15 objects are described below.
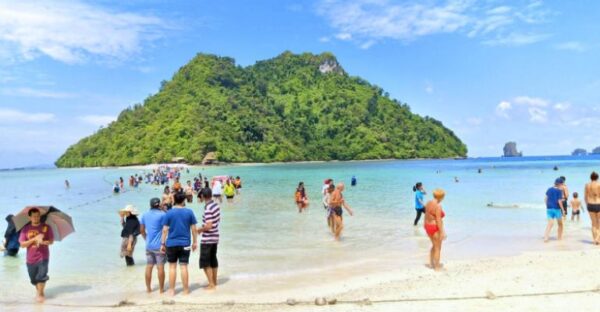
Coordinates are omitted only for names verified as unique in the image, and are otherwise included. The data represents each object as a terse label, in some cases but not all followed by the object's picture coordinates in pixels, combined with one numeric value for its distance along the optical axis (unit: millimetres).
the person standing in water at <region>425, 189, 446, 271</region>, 9461
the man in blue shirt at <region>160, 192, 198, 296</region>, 8047
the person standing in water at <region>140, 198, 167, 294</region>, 8391
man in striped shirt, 8188
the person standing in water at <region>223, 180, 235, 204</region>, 27781
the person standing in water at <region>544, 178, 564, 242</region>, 12625
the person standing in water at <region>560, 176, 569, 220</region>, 12984
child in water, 17141
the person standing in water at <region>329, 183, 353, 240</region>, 13602
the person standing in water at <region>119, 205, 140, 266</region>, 10656
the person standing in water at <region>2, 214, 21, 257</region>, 12399
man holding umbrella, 8062
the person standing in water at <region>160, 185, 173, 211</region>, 14328
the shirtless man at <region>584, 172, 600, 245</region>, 12016
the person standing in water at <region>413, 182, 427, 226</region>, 16281
